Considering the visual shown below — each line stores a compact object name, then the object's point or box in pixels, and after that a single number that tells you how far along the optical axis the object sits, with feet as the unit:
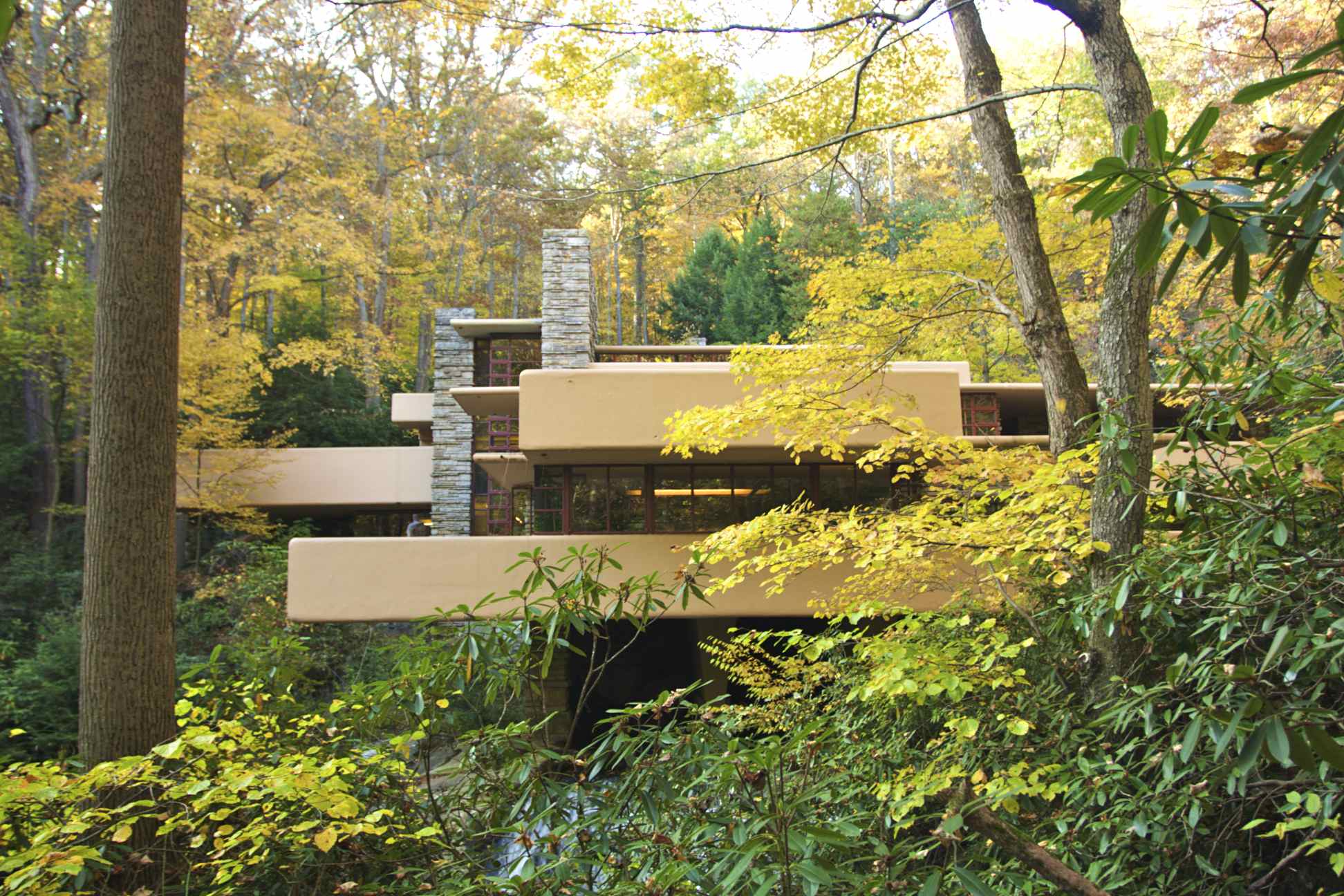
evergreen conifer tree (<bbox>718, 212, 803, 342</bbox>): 69.15
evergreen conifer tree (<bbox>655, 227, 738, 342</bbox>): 74.28
